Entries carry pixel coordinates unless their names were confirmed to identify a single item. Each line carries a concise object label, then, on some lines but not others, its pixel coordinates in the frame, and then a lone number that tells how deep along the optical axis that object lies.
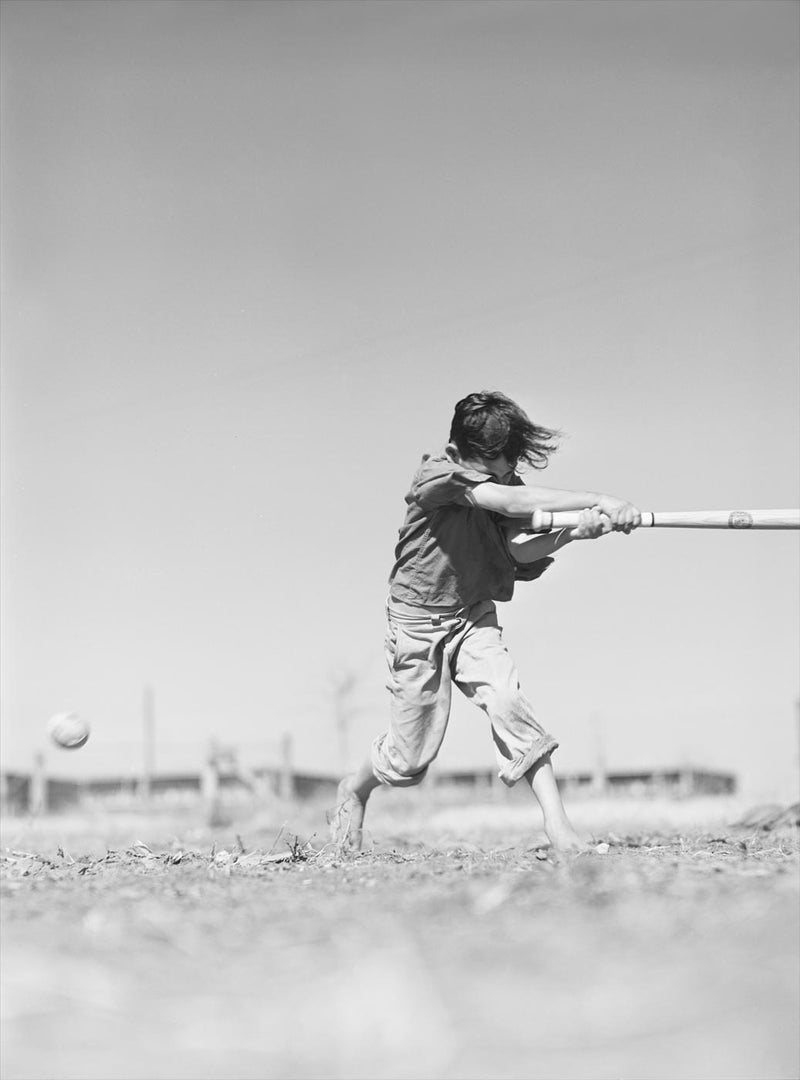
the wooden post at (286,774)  19.20
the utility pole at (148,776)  20.52
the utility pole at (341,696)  24.07
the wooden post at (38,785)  19.36
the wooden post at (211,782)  15.55
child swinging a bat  4.80
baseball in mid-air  6.39
